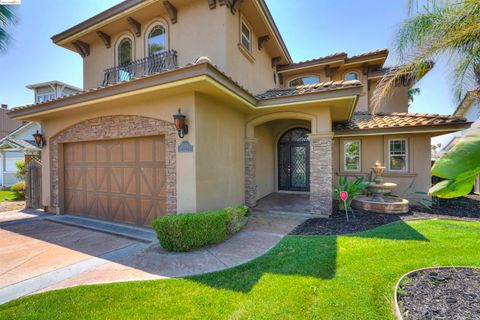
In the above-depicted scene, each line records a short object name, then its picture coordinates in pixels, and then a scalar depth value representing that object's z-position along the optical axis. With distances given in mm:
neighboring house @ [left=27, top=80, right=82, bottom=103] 16395
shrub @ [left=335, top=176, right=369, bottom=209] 8062
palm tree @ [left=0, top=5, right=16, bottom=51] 7023
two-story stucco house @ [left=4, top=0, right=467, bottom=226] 5910
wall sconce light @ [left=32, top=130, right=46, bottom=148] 8773
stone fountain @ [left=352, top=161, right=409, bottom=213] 7820
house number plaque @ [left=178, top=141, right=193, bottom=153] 5699
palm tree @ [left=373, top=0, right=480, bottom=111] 4465
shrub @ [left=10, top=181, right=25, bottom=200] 12750
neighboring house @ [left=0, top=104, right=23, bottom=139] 22053
